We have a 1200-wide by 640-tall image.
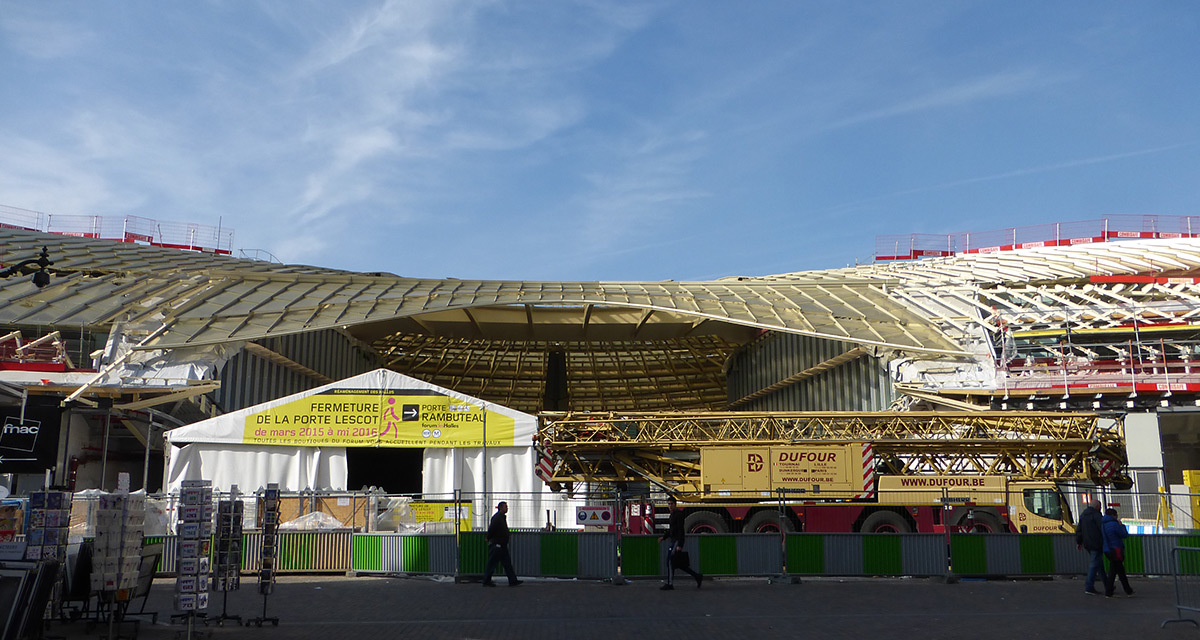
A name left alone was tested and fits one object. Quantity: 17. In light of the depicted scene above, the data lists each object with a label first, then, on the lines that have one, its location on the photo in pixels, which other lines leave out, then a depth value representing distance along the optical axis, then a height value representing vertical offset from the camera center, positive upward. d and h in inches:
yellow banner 1173.1 +90.5
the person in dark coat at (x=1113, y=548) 634.2 -35.8
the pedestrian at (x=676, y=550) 714.8 -38.9
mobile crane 958.4 +30.4
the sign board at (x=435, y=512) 1030.4 -14.8
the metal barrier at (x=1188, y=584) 516.7 -52.6
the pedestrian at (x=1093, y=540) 650.2 -31.5
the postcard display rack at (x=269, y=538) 561.1 -24.0
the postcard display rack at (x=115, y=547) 471.2 -22.2
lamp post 679.1 +157.4
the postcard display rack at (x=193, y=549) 482.6 -24.2
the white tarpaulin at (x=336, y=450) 1142.3 +56.0
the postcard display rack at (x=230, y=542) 589.9 -25.5
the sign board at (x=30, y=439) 527.5 +33.3
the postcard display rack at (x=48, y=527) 462.3 -12.0
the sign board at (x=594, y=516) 817.5 -16.5
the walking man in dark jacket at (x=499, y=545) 732.0 -35.4
